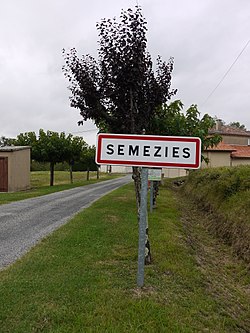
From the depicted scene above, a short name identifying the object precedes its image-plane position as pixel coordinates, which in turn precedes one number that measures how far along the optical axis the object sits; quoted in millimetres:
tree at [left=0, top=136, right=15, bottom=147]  82550
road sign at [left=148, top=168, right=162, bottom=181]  11113
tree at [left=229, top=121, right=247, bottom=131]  94875
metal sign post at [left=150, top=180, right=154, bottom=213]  11830
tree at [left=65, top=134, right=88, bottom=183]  30209
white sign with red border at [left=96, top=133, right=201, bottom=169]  4152
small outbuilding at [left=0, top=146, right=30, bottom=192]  23641
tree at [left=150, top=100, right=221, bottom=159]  11727
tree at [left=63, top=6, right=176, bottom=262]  5590
